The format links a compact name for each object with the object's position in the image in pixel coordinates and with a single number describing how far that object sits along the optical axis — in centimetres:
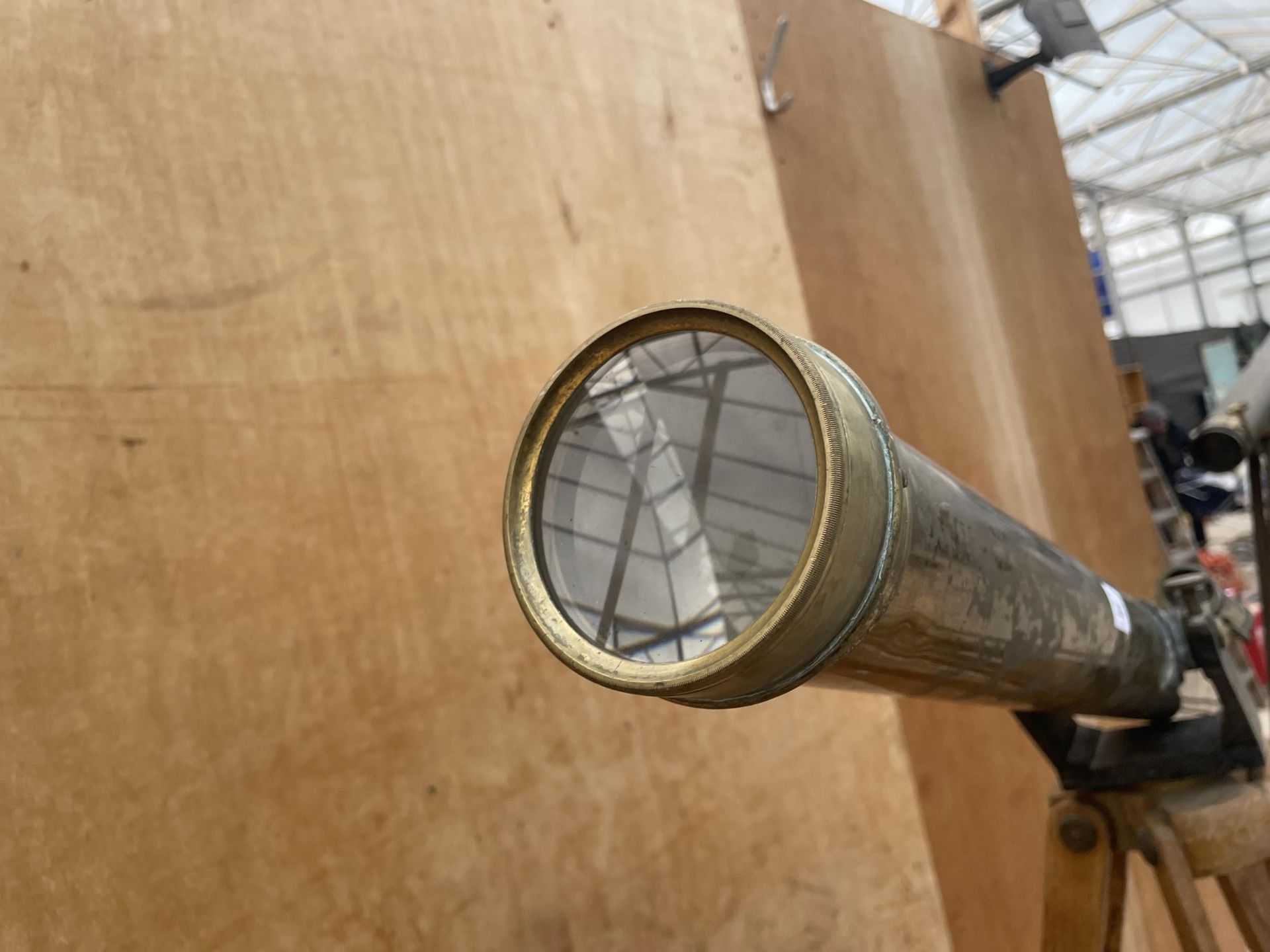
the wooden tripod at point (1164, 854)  106
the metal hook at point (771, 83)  164
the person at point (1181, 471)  500
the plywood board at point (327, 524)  89
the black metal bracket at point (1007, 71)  225
